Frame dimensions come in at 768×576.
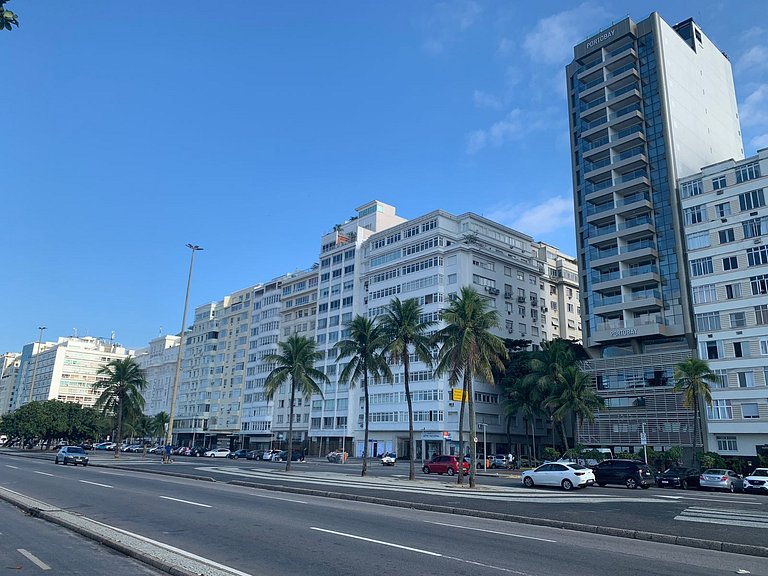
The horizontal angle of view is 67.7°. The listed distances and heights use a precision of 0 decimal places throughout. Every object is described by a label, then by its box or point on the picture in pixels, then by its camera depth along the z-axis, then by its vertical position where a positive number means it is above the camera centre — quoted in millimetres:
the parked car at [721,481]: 34156 -2101
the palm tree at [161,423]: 123456 +1244
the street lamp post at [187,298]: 49294 +11530
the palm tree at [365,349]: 43719 +6409
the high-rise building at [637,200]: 60844 +27672
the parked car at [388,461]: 66444 -2902
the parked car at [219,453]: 88188 -3443
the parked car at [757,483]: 33000 -2102
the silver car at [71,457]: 48156 -2489
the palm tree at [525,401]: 65806 +4257
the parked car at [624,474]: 34281 -1877
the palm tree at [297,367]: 51062 +5754
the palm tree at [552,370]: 58312 +7203
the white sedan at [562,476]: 30703 -1890
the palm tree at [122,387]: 73688 +5143
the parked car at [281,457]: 73875 -3176
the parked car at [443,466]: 48594 -2435
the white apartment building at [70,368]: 185000 +18607
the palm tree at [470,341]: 33969 +5682
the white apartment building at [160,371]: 146375 +14910
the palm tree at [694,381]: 46656 +4999
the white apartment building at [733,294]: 52000 +14121
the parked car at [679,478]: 36250 -2124
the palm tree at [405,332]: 40000 +7131
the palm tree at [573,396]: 56062 +4283
